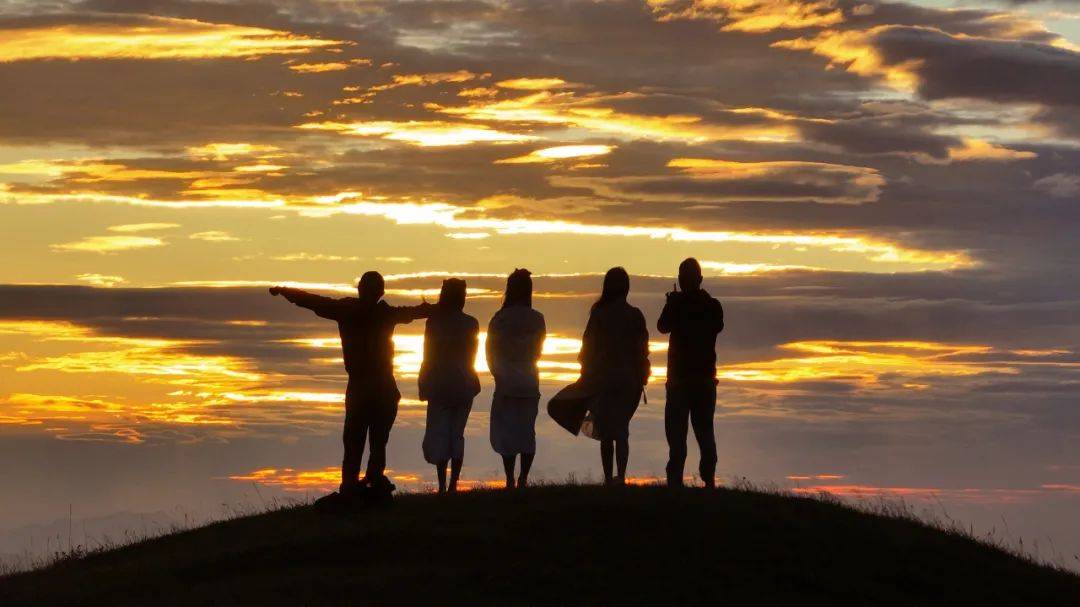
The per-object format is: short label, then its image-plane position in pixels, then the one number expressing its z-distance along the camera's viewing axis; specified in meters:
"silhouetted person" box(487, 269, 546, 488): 26.45
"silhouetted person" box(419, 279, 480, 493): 26.61
